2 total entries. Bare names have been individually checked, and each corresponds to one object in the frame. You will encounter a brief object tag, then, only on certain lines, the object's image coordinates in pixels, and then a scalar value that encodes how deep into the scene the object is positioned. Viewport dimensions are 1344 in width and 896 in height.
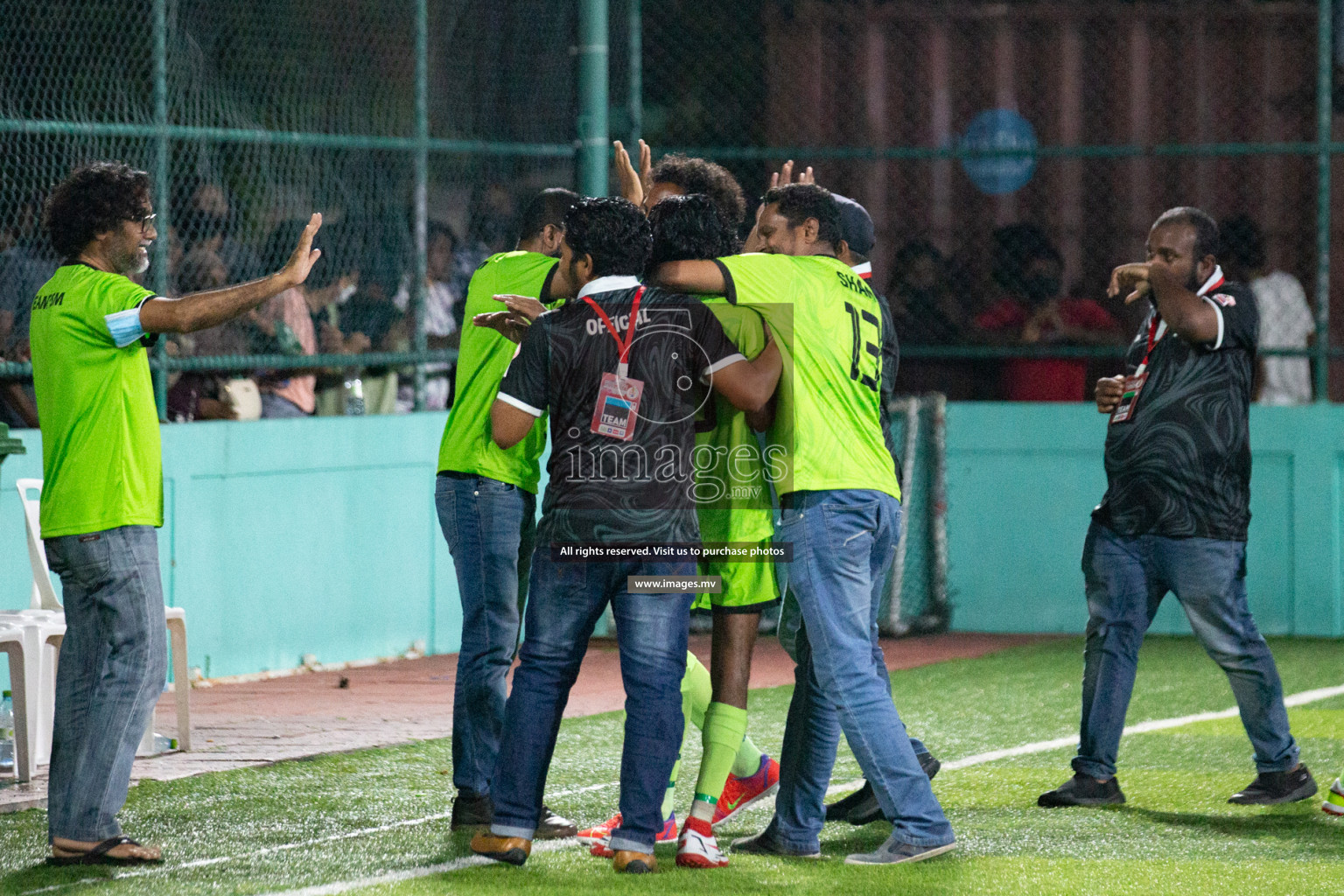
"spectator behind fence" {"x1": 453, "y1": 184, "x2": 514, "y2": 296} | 22.23
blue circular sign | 25.75
